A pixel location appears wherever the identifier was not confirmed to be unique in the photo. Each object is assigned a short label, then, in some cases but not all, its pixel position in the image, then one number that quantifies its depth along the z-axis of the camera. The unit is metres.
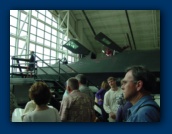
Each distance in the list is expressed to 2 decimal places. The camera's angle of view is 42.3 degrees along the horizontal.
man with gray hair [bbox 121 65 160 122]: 1.35
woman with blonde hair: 2.73
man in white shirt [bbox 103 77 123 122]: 2.61
